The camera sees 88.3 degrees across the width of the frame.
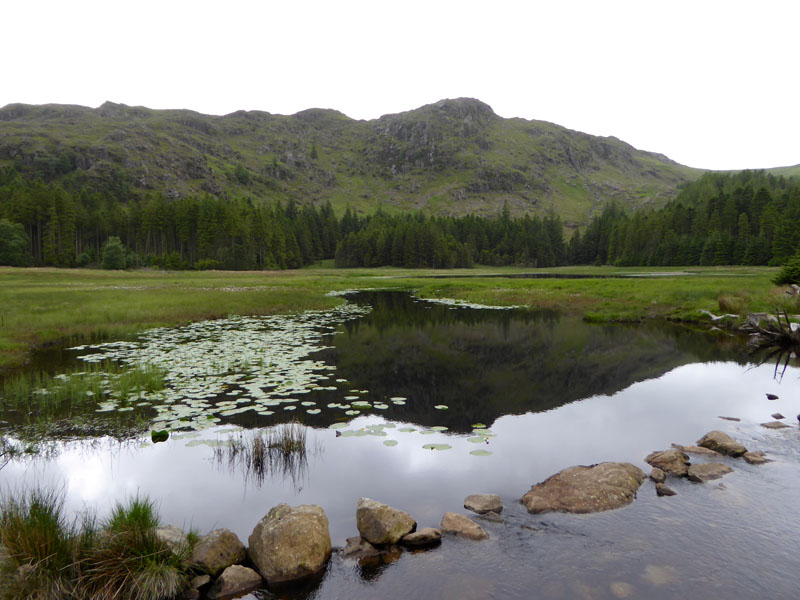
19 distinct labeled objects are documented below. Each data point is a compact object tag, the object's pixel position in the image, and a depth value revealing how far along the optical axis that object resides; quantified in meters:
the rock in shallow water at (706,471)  9.45
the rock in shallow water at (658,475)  9.45
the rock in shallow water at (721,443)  10.80
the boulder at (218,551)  6.57
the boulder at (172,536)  6.57
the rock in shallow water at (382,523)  7.35
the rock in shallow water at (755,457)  10.36
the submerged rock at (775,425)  12.79
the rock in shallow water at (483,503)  8.36
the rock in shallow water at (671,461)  9.84
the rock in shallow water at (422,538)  7.32
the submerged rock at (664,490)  8.88
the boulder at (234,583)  6.27
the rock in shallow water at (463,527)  7.53
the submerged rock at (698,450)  10.80
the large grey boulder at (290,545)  6.63
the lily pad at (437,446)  11.36
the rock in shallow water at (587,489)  8.45
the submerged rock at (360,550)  7.13
